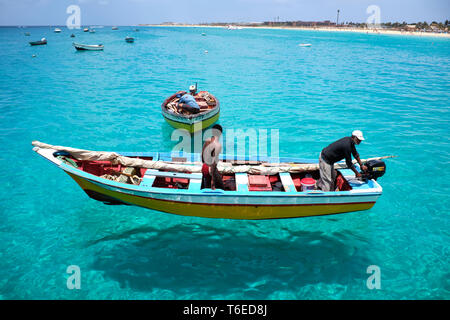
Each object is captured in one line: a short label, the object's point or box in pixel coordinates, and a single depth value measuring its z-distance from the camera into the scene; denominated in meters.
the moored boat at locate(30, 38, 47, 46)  73.79
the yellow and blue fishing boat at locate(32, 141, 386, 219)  8.45
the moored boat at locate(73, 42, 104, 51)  60.59
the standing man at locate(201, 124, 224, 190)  8.41
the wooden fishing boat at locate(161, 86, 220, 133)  15.43
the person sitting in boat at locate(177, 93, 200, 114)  16.12
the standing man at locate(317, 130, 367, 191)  8.45
